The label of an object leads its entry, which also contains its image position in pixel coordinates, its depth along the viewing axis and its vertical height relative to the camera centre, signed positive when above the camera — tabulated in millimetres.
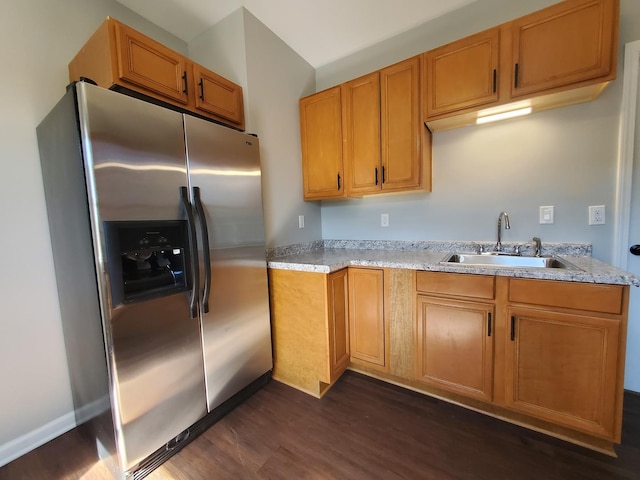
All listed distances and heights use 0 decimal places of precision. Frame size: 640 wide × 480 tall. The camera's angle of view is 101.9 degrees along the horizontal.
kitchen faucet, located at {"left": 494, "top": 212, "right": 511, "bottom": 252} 1810 -78
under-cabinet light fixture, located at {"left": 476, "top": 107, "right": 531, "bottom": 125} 1714 +674
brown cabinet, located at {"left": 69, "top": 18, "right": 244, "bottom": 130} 1247 +842
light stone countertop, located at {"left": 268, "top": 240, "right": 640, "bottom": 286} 1248 -289
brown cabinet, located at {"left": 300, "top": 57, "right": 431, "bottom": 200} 1880 +647
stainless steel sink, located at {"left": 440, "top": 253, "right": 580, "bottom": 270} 1642 -315
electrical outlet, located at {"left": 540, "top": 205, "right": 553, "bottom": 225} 1745 -16
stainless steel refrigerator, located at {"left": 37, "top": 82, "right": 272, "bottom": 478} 1084 -184
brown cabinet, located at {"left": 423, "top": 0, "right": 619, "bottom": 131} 1345 +871
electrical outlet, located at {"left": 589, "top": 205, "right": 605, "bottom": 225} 1619 -26
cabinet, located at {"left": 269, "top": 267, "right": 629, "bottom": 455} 1244 -734
